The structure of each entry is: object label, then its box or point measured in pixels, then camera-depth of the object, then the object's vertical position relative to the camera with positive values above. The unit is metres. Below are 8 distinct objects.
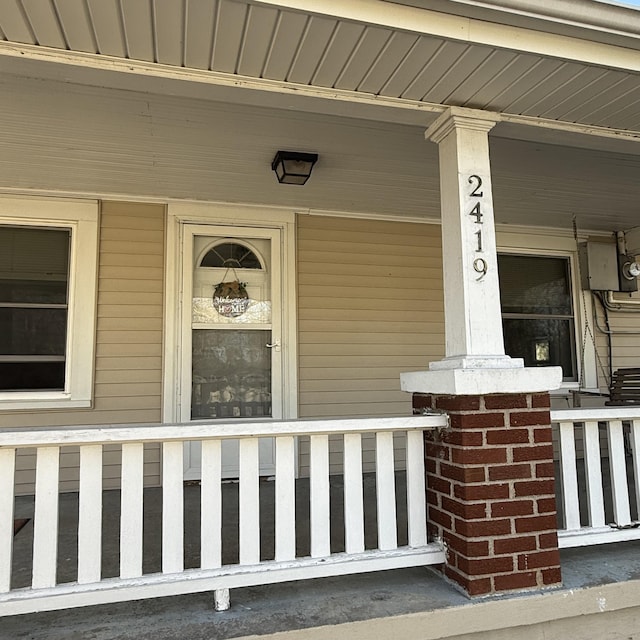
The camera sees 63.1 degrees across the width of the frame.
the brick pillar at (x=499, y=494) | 1.95 -0.46
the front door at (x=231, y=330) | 3.89 +0.37
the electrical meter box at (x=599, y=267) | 4.73 +0.96
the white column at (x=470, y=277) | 2.04 +0.40
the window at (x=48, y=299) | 3.60 +0.58
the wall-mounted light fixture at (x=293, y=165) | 3.13 +1.30
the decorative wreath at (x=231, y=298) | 4.01 +0.62
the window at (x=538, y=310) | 4.73 +0.58
